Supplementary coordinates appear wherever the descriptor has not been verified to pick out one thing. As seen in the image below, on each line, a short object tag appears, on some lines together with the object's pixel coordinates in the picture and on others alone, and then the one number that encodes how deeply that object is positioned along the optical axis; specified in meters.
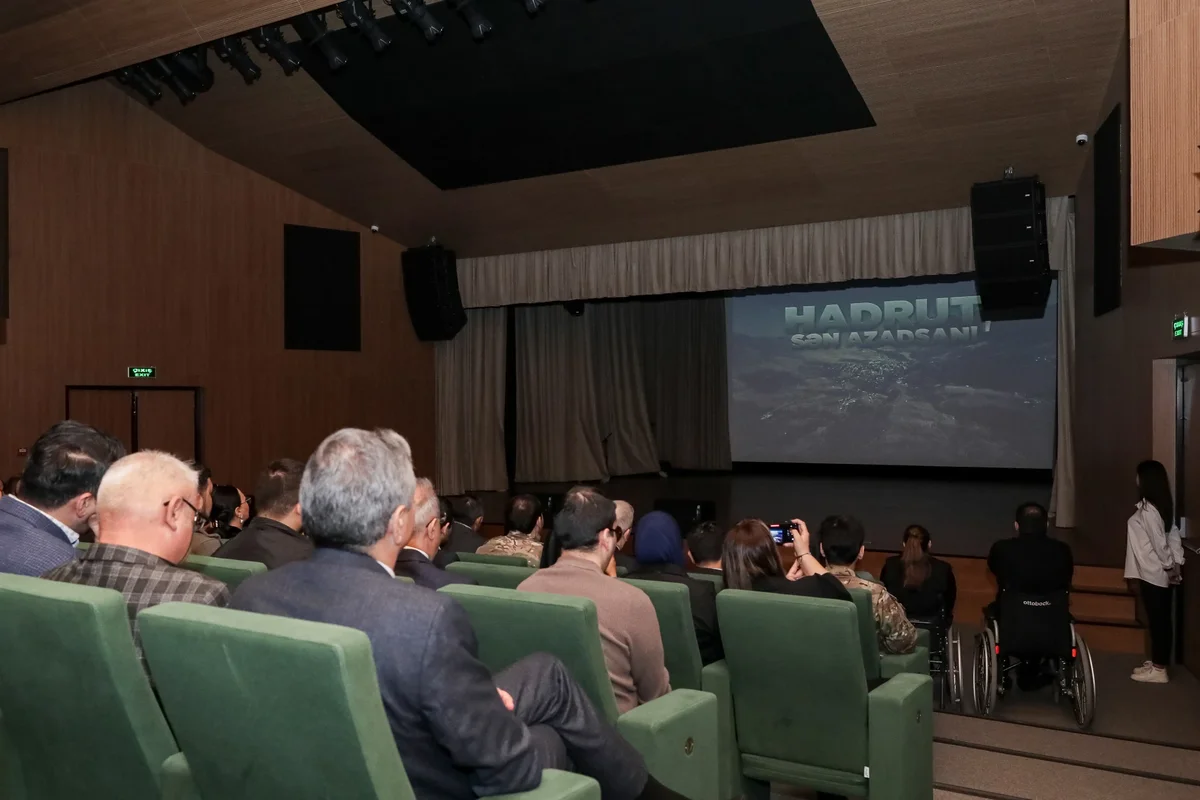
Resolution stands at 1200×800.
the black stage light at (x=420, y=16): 6.97
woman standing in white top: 5.40
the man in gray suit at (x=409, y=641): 1.61
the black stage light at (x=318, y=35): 7.30
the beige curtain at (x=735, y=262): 8.99
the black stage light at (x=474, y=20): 6.82
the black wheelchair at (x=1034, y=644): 4.57
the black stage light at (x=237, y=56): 7.71
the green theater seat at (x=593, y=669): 2.27
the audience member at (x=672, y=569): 3.36
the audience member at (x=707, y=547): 4.08
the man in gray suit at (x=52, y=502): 2.58
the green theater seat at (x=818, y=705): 2.94
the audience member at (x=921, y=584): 4.86
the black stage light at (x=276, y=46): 7.61
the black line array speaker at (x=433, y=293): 11.48
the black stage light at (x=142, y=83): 8.48
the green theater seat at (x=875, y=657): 3.26
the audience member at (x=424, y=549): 2.92
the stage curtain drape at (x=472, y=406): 12.30
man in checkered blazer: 2.18
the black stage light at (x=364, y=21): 7.03
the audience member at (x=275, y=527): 3.45
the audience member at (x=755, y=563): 3.30
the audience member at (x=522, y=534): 4.83
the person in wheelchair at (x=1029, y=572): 4.68
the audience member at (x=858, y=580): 3.59
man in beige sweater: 2.64
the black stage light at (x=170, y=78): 8.40
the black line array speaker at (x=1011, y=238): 7.77
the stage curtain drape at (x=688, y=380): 14.46
